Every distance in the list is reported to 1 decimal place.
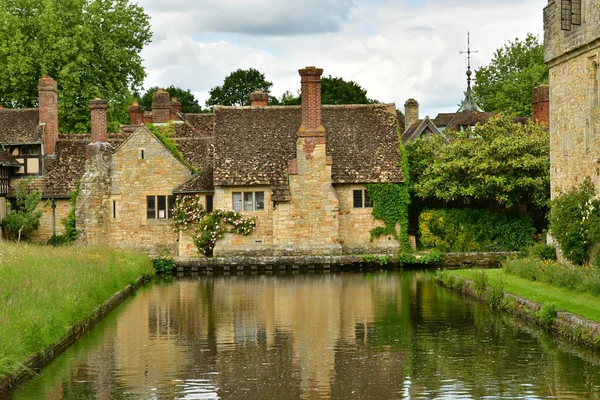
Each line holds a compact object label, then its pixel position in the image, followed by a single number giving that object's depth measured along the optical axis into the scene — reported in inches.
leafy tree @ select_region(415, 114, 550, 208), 1711.4
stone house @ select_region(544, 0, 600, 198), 1125.1
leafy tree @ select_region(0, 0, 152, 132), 2279.8
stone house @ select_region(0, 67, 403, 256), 1775.3
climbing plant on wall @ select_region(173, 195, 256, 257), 1777.8
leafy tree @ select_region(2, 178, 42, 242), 1808.6
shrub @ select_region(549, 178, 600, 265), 1104.8
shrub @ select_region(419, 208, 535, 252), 1760.6
